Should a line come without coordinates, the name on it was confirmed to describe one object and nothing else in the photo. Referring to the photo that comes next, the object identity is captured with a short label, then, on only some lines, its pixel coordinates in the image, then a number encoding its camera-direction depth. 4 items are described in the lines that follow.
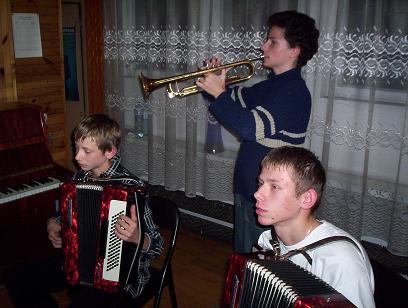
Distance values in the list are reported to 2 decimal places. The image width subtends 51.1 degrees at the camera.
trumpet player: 2.01
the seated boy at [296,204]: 1.42
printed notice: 2.97
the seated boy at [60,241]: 1.95
